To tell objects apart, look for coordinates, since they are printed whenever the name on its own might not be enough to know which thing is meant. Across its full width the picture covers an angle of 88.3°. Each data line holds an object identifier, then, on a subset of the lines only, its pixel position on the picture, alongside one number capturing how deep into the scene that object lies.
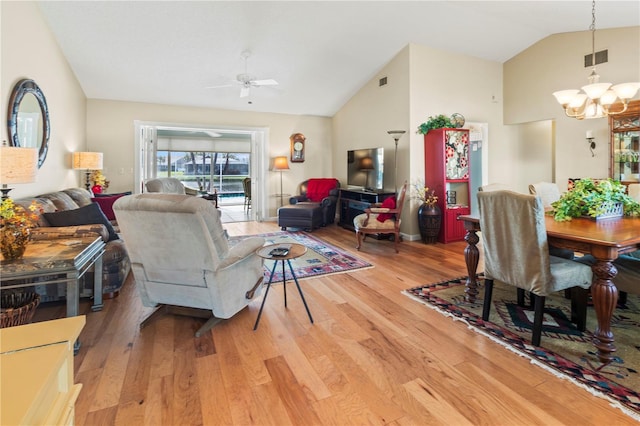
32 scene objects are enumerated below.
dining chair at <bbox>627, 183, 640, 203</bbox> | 3.25
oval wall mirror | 3.43
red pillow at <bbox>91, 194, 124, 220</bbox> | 4.79
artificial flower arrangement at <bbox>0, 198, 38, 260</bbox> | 2.07
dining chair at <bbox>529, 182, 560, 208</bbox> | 3.58
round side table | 2.53
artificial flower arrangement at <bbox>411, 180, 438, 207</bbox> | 5.47
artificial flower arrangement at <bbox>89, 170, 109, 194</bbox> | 5.81
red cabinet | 5.20
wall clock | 7.74
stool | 6.36
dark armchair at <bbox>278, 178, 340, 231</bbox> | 6.39
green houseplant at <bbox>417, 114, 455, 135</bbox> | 5.15
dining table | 1.94
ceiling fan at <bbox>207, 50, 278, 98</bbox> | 4.85
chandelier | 3.00
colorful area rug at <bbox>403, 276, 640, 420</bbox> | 1.84
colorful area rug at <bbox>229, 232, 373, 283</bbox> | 3.89
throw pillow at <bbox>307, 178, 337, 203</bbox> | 7.30
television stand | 5.87
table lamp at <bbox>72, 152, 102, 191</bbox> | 5.11
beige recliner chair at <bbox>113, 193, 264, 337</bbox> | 2.18
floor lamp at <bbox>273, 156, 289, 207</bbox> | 7.42
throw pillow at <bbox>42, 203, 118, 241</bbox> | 3.03
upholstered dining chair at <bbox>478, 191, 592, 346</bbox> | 2.12
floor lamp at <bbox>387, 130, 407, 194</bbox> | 5.44
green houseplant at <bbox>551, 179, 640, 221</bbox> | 2.62
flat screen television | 6.04
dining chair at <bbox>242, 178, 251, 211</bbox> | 9.15
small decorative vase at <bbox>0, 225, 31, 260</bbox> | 2.07
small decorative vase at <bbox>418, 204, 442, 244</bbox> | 5.19
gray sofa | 2.79
